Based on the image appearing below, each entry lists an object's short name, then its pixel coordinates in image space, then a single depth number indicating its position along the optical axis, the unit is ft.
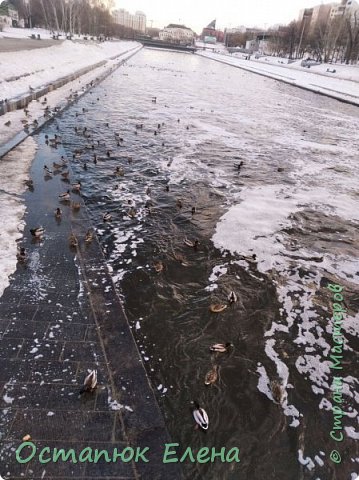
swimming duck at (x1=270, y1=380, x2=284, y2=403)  15.55
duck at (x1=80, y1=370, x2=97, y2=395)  13.99
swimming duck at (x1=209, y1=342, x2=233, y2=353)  17.20
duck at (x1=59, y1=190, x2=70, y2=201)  29.37
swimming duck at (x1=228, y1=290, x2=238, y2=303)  20.54
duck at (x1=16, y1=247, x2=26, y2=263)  20.97
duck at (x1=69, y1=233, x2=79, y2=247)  23.24
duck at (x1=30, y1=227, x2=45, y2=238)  23.29
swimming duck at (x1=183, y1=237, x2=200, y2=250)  25.63
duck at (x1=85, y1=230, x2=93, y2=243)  24.12
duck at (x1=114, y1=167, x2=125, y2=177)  36.79
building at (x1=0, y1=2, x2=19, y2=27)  277.44
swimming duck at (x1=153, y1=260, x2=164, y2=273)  22.59
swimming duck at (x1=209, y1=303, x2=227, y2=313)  19.80
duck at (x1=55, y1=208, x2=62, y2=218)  26.58
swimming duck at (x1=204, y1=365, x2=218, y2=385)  15.76
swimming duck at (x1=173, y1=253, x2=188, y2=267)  23.93
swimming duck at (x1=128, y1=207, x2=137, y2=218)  29.03
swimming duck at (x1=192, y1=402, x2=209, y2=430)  13.96
